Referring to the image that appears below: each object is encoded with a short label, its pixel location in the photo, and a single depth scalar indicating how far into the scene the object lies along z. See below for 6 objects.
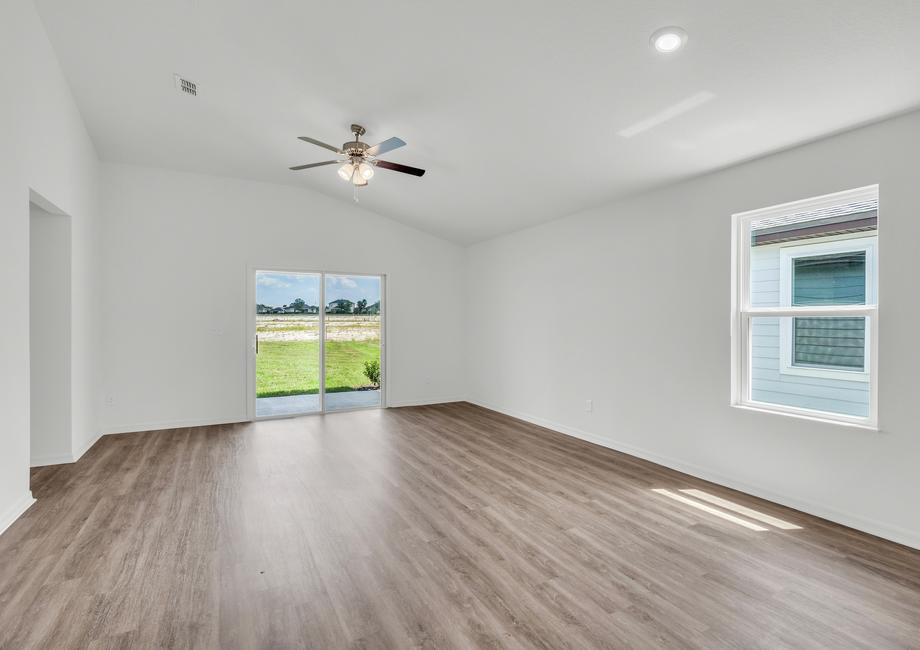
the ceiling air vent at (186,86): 3.69
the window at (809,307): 2.98
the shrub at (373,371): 6.92
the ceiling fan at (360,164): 3.74
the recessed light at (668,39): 2.32
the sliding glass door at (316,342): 6.20
